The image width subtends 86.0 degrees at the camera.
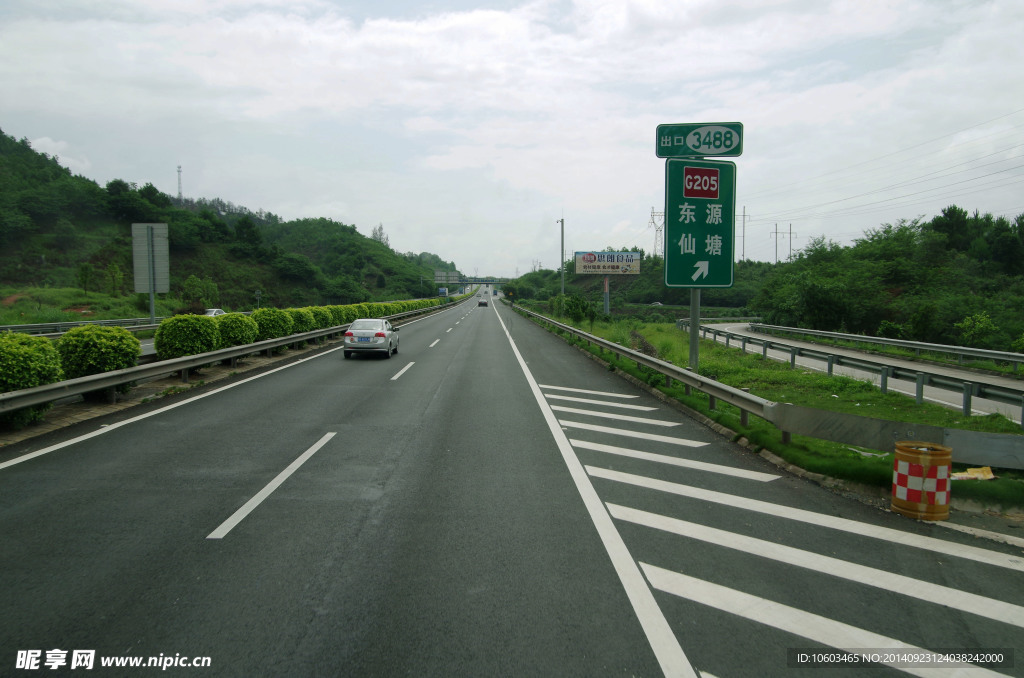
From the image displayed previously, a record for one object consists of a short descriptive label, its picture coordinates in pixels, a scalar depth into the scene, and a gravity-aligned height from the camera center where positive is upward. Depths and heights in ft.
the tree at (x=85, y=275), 180.34 +8.71
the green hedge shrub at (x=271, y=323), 62.34 -2.24
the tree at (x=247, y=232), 334.24 +43.38
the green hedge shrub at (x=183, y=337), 43.96 -2.80
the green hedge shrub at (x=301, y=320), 71.41 -2.18
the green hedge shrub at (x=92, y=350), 32.53 -2.93
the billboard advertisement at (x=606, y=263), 222.48 +18.08
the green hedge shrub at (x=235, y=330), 51.72 -2.60
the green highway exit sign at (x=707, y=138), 38.16 +11.82
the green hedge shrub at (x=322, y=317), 80.84 -1.99
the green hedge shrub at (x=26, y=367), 25.79 -3.24
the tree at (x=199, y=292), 200.64 +3.91
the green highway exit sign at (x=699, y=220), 37.83 +6.03
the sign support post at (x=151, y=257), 68.39 +5.62
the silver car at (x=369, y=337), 60.39 -3.69
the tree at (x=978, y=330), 89.40 -3.17
